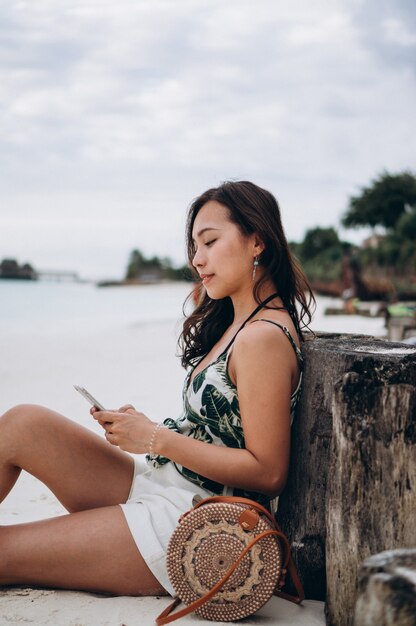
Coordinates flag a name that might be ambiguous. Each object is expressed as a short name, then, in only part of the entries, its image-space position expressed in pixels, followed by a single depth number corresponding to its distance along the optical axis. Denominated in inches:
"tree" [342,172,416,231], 1738.4
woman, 89.0
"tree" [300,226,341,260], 2716.5
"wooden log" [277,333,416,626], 92.9
